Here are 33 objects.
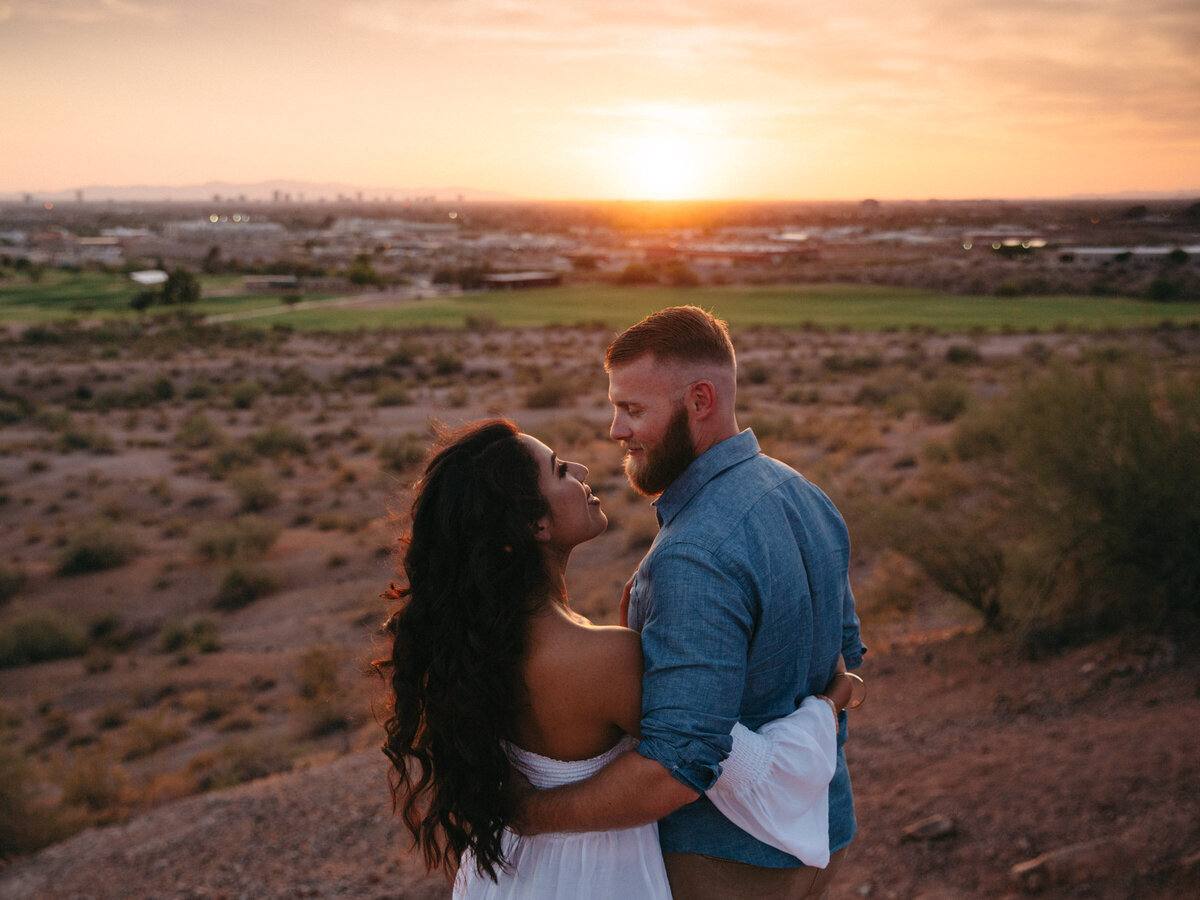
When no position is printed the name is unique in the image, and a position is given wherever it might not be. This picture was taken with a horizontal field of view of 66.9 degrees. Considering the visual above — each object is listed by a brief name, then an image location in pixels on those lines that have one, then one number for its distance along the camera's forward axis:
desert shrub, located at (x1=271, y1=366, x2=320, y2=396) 36.53
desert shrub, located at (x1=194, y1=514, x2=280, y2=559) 16.70
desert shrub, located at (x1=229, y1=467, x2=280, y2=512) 20.38
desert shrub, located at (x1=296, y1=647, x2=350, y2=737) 10.70
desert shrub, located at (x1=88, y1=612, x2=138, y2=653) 13.64
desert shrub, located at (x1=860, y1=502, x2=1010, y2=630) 9.34
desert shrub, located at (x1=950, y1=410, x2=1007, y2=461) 10.60
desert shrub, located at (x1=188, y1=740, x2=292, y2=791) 9.32
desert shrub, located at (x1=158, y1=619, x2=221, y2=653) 13.24
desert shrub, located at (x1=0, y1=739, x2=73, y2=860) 8.33
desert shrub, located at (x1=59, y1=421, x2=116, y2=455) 26.53
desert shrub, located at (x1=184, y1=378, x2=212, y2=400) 35.97
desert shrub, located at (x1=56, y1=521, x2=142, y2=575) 16.53
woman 2.24
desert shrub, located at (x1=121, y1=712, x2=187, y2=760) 10.55
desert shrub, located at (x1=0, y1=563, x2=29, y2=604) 15.62
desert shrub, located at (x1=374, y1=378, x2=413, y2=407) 33.97
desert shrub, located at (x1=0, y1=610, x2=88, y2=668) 13.15
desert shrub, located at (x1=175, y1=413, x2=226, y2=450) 27.19
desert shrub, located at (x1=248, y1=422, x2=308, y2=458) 25.94
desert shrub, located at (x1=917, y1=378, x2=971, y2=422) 24.66
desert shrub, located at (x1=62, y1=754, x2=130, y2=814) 9.23
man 2.12
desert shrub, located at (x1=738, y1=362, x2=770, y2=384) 35.53
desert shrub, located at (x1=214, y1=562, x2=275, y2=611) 15.09
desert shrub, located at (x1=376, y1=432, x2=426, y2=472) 24.02
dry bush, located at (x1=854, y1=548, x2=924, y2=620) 11.14
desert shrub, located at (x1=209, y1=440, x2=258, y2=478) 23.61
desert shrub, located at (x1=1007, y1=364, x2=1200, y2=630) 7.62
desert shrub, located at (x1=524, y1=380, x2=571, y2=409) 31.80
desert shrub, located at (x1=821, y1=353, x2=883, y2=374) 37.00
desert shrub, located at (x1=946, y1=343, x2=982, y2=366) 36.38
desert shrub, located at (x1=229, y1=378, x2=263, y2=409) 34.09
